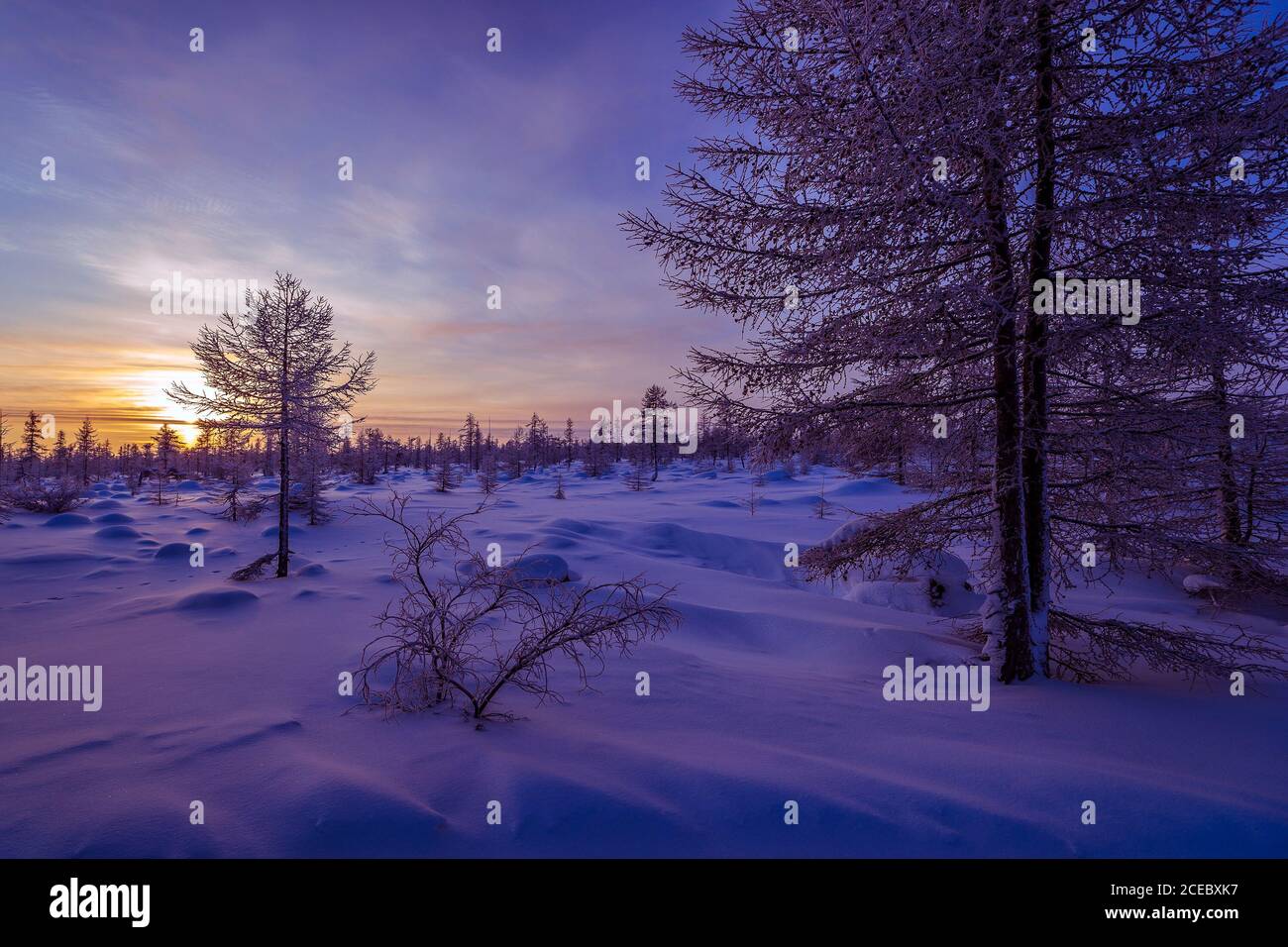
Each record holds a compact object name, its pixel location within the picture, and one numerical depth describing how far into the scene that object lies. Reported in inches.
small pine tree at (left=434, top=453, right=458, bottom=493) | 1411.4
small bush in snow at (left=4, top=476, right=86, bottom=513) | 805.2
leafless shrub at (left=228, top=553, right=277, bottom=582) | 456.4
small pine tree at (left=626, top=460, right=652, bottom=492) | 1425.9
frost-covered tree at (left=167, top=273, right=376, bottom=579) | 494.3
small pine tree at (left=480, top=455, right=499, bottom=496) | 1330.5
